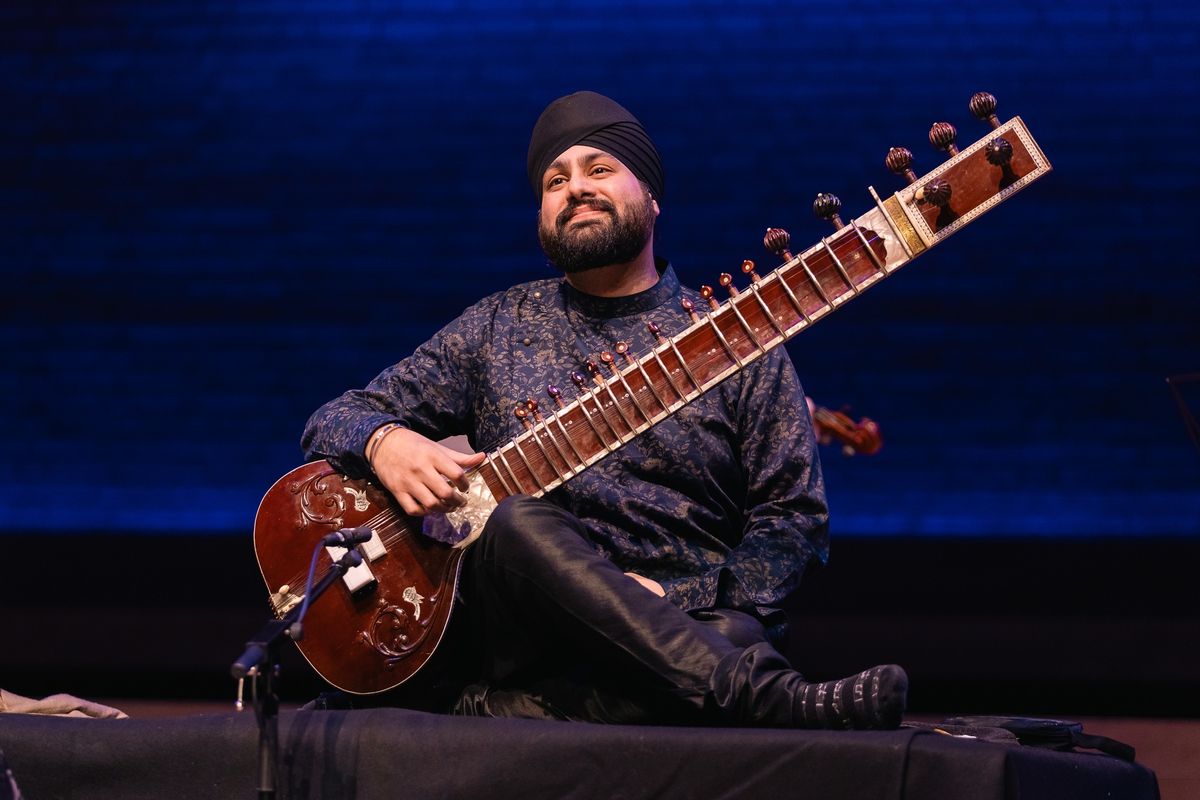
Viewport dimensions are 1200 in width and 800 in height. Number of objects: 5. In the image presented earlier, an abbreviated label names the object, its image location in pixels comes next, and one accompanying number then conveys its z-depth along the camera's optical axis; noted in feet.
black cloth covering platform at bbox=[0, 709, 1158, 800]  13.32
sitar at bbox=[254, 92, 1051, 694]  17.22
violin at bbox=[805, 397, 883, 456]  29.68
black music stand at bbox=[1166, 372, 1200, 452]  21.07
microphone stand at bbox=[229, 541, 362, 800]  12.50
